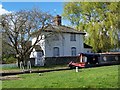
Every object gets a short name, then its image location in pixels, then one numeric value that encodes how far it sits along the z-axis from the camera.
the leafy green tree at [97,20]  53.28
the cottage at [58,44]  50.23
